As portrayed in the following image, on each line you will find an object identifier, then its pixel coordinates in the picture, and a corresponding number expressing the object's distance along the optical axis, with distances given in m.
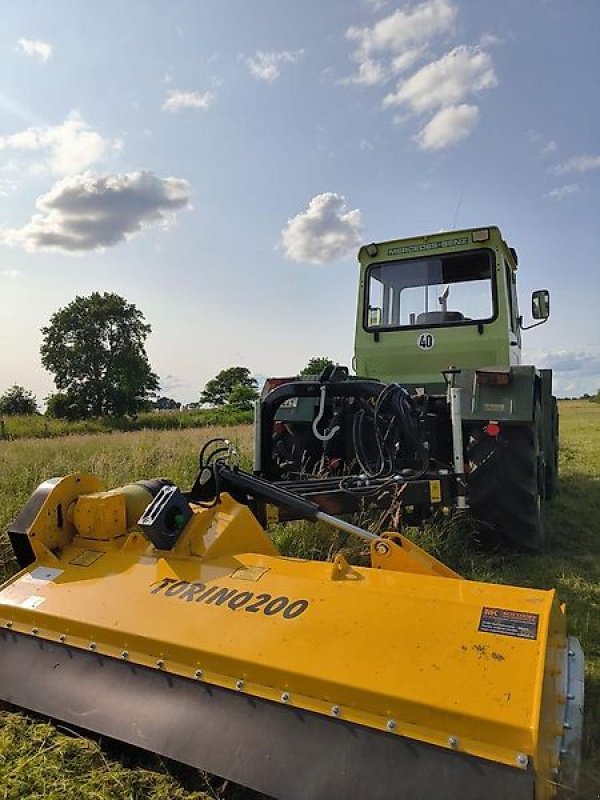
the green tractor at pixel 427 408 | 3.83
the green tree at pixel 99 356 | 39.47
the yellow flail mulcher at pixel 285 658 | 1.72
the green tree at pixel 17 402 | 40.84
